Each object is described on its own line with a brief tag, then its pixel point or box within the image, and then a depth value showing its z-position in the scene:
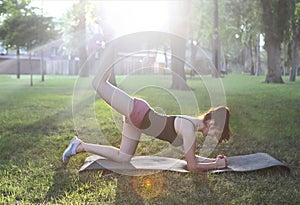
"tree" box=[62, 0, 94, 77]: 22.72
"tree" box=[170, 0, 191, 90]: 15.08
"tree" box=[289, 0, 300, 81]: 25.29
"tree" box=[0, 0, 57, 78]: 18.52
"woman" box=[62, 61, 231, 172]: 4.19
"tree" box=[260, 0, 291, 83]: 21.23
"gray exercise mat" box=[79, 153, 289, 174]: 4.27
